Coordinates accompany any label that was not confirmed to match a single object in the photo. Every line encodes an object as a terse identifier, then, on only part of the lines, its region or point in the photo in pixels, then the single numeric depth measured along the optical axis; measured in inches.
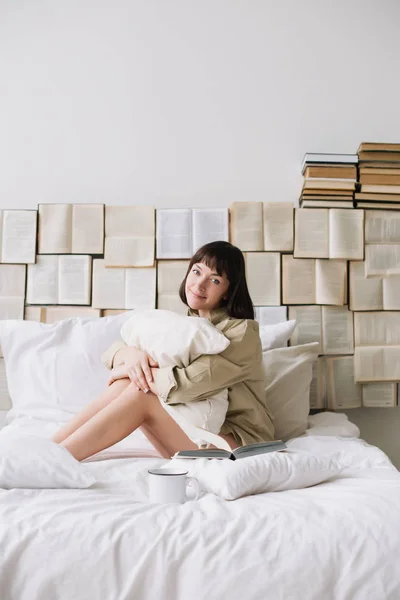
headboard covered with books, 94.6
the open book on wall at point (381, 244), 94.9
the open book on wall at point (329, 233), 94.0
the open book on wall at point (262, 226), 95.3
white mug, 47.3
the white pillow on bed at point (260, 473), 49.0
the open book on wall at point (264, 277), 95.3
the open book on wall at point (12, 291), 94.6
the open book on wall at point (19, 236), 95.1
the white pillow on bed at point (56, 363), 81.8
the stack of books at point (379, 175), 94.5
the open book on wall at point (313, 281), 94.3
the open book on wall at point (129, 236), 95.2
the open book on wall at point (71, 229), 95.5
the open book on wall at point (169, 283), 95.4
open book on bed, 55.0
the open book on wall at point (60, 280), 95.1
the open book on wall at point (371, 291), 94.6
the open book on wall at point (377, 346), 93.6
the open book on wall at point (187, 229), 95.4
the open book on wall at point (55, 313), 94.7
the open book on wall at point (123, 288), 94.9
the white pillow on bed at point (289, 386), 80.7
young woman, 65.3
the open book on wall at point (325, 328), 94.7
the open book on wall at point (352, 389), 94.2
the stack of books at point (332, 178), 94.3
